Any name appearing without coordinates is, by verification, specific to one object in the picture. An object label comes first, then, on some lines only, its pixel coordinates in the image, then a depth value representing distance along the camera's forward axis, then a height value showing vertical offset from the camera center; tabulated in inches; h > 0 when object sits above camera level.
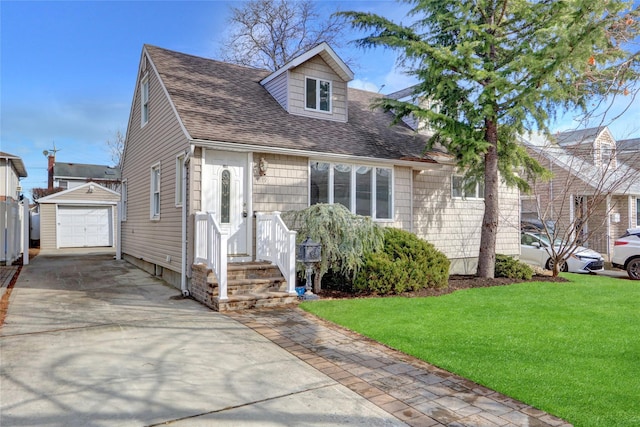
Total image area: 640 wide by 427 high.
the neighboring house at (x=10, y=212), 506.0 +1.7
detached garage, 793.6 -10.0
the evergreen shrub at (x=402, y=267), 320.2 -44.7
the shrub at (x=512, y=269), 437.1 -61.5
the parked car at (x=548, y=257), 542.6 -61.3
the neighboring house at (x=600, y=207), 732.0 +14.5
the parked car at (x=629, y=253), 504.1 -51.3
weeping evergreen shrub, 316.5 -18.8
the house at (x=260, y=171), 324.2 +40.9
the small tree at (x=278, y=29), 845.2 +385.9
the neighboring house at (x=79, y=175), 1164.9 +114.0
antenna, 1269.7 +194.1
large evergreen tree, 346.6 +130.4
